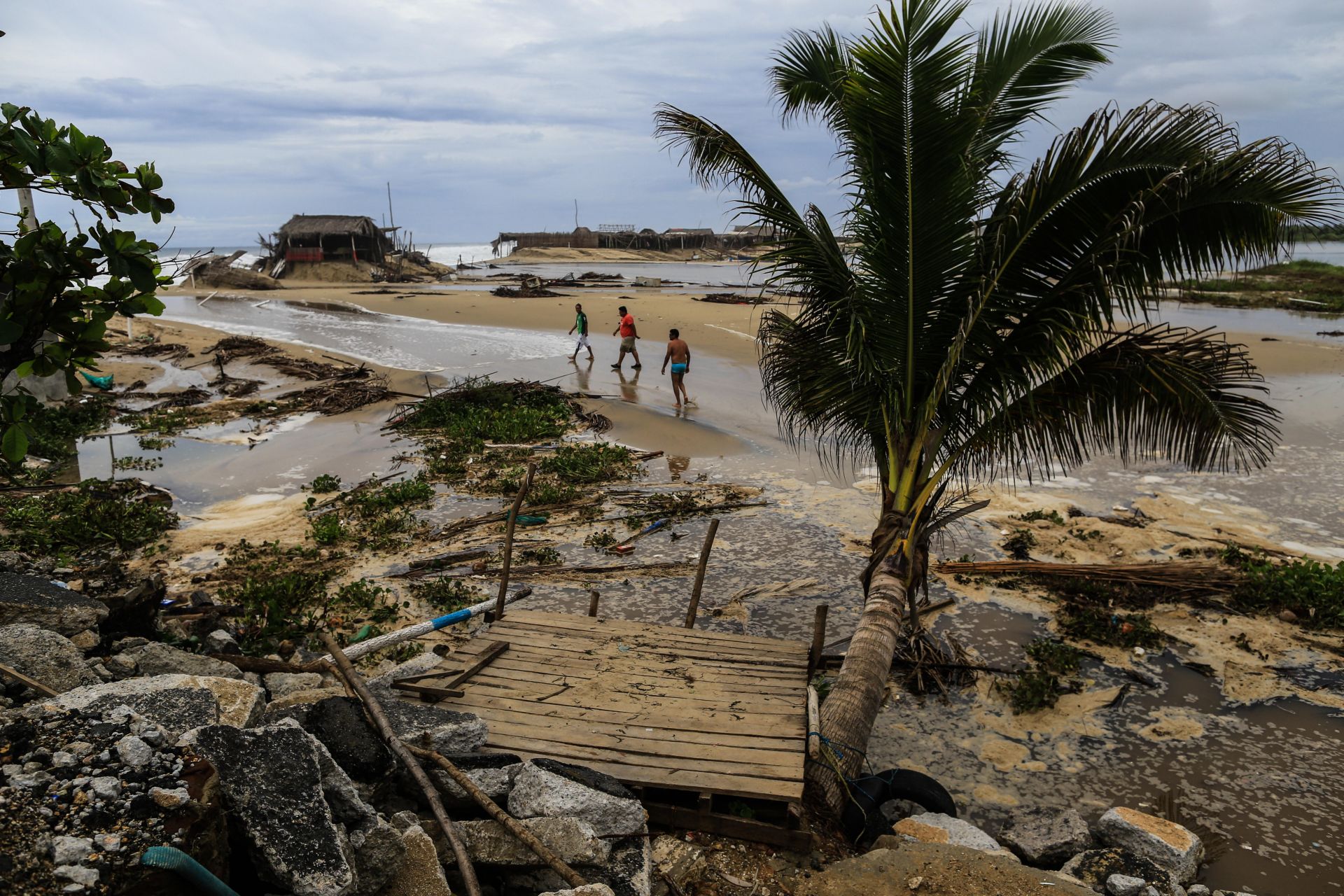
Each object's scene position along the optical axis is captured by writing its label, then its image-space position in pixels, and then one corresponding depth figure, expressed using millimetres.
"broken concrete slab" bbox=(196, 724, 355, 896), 3439
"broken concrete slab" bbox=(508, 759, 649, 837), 4707
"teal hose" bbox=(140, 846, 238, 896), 3039
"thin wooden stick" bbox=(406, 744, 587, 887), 4184
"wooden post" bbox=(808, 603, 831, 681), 7184
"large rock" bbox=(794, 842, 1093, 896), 4605
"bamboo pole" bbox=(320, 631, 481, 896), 4113
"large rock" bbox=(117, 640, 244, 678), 5379
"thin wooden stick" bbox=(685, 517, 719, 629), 8109
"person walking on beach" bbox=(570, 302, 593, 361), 24016
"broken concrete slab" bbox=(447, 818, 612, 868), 4363
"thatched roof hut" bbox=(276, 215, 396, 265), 57750
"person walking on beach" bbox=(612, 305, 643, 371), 22734
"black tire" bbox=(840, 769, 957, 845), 5629
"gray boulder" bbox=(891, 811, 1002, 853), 5328
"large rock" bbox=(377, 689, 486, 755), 5145
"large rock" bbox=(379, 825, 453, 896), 3855
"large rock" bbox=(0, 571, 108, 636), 5520
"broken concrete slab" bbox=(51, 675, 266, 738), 4074
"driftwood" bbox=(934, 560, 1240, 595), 10203
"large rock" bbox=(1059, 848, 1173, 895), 5281
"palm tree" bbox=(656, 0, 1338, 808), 6316
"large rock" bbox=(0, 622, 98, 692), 4543
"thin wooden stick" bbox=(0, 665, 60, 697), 4340
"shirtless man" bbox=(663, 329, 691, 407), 18969
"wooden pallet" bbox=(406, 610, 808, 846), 5352
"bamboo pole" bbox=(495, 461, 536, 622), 8094
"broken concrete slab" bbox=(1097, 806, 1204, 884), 5555
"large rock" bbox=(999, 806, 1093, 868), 5664
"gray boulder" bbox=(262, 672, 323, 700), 5641
